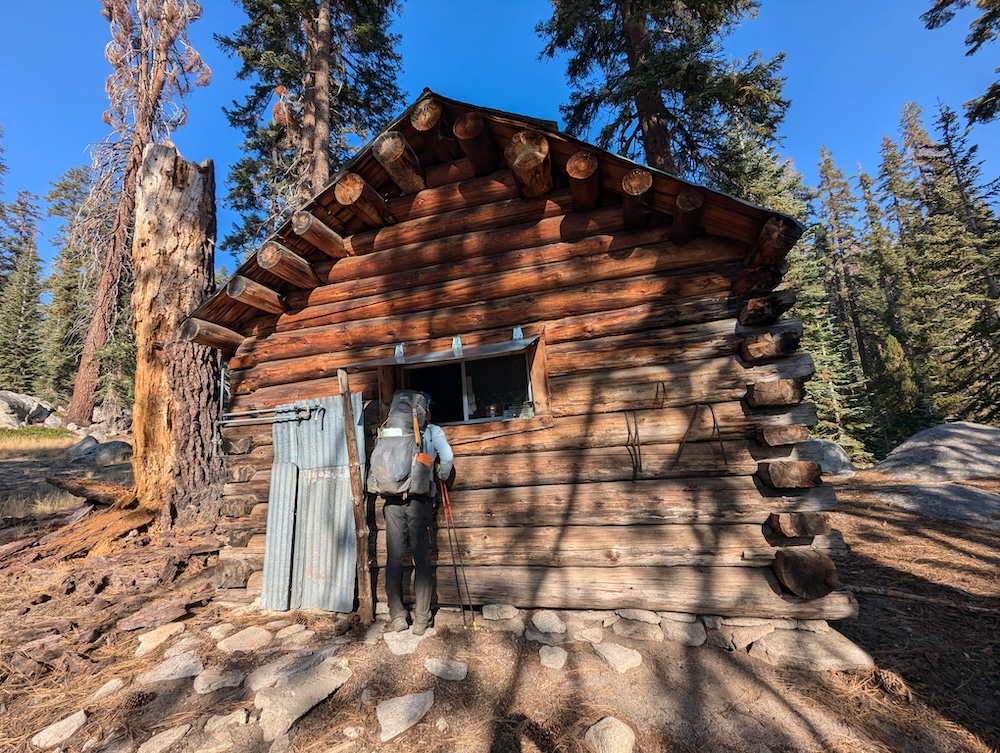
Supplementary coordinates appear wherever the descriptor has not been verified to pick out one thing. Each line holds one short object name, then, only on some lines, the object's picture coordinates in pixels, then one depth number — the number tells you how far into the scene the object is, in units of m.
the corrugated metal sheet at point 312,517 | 4.49
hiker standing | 3.89
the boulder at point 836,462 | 11.67
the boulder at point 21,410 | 21.59
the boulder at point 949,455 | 9.39
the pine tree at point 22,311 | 30.66
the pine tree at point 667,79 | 8.03
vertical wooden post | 4.17
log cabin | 3.65
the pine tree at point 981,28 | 11.29
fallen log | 7.37
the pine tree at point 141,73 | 11.58
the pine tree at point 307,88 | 10.57
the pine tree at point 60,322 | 23.15
